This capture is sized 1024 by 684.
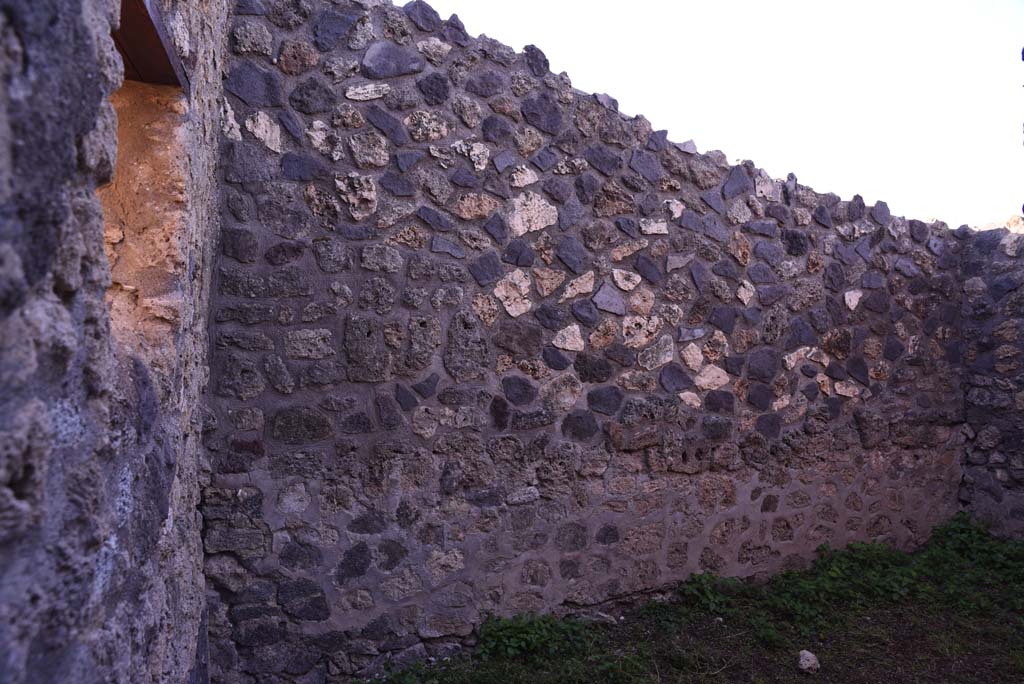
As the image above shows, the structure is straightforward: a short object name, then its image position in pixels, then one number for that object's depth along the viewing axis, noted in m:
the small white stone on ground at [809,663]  3.34
